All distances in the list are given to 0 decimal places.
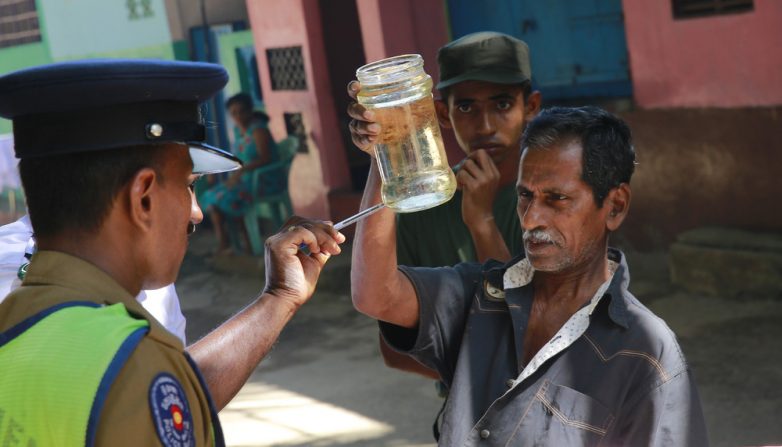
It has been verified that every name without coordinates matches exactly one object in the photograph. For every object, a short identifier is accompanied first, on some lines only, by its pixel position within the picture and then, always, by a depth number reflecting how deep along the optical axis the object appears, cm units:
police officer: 168
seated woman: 1020
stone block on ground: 666
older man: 238
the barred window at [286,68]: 1000
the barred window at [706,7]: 691
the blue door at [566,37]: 809
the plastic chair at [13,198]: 1438
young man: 330
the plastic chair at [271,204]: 1030
